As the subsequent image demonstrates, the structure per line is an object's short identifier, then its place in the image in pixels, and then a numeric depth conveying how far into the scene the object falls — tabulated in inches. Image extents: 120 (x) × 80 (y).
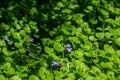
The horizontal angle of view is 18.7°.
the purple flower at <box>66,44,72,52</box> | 120.9
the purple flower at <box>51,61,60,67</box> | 110.3
